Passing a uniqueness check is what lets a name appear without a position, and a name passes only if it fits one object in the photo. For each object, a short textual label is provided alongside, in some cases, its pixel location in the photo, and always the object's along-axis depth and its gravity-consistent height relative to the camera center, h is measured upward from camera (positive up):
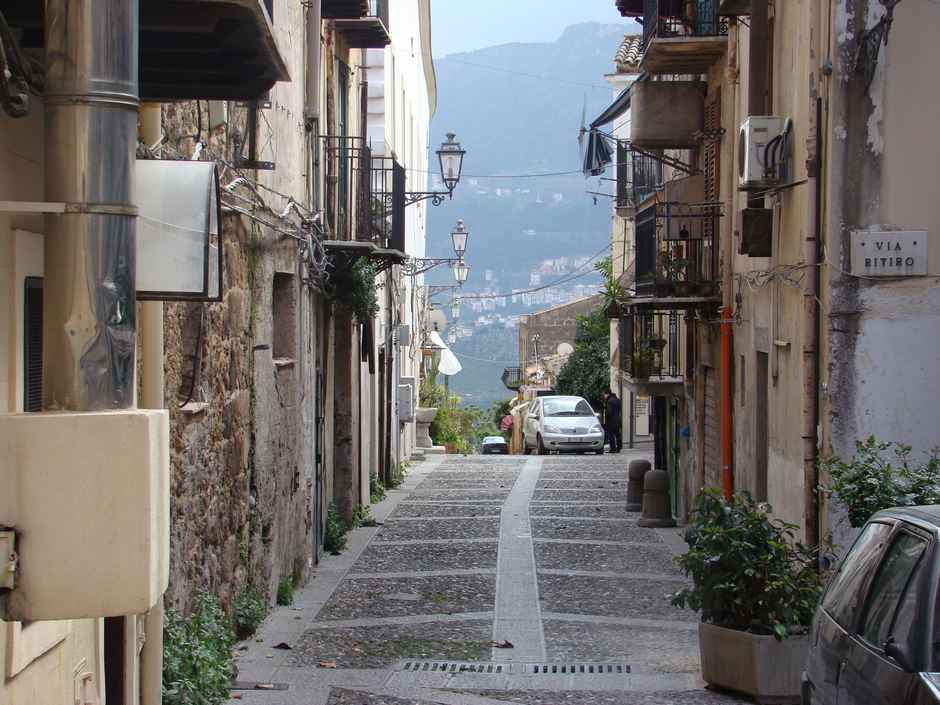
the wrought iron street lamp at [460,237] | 33.25 +3.16
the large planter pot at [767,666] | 8.24 -1.94
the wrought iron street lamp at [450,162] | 22.73 +3.49
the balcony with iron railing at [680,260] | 15.95 +1.28
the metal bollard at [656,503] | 17.70 -1.97
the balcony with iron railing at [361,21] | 15.15 +4.17
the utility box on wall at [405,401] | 25.95 -0.83
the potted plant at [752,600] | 8.26 -1.55
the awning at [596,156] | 22.91 +3.65
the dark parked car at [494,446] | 43.91 -2.89
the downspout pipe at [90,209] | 3.77 +0.45
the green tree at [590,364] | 42.91 -0.11
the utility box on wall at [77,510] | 3.59 -0.42
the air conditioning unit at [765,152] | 11.68 +1.90
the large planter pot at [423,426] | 34.06 -1.76
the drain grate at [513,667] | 9.32 -2.23
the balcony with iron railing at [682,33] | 15.86 +4.05
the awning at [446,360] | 41.34 +0.01
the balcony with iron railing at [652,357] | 18.94 +0.06
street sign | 9.94 +0.83
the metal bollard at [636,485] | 19.30 -1.87
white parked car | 33.62 -1.73
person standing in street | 33.84 -1.58
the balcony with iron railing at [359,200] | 15.76 +2.02
